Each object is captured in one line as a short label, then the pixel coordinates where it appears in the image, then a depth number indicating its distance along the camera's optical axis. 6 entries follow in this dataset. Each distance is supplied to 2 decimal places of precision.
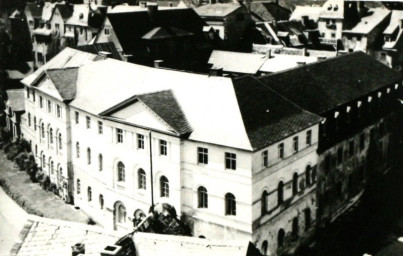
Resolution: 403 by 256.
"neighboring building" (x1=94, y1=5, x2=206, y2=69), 84.19
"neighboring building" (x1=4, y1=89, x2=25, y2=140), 82.81
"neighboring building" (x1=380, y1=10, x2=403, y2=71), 102.19
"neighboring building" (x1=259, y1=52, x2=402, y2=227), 58.12
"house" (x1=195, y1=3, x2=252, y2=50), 101.38
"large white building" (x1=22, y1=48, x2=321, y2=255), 48.25
